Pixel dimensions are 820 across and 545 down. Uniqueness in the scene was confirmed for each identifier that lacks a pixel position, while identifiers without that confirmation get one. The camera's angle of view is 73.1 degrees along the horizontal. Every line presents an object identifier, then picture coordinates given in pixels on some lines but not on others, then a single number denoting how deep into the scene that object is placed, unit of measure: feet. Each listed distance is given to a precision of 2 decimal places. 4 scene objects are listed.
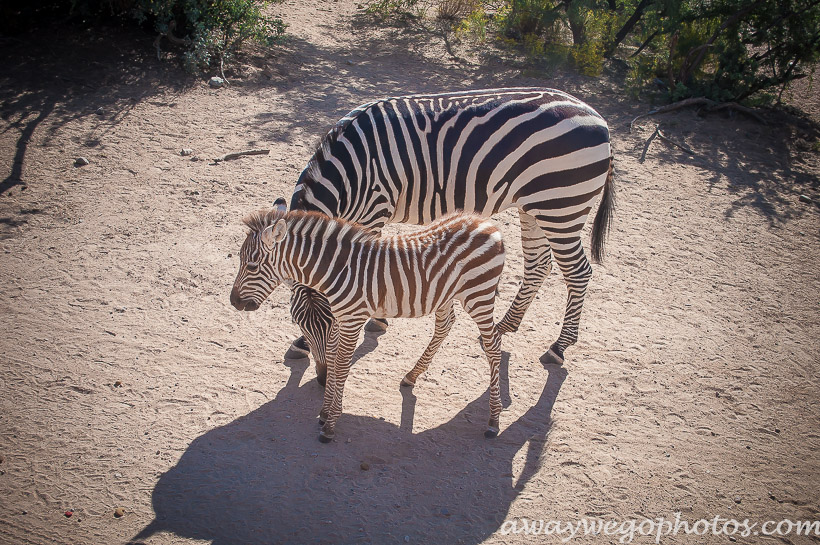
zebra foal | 14.97
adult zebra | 17.74
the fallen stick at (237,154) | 27.58
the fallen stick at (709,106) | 36.01
